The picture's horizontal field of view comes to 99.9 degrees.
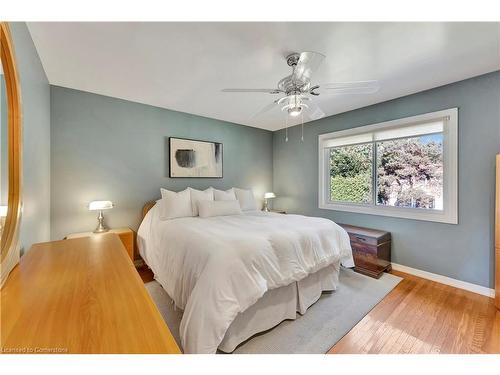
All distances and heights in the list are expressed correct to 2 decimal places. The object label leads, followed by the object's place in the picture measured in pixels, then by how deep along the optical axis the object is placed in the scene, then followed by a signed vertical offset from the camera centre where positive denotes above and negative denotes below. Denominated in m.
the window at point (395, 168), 2.61 +0.24
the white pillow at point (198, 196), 3.18 -0.18
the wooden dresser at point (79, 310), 0.59 -0.44
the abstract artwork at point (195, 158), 3.53 +0.48
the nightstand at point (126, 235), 2.69 -0.66
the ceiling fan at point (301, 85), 1.83 +0.93
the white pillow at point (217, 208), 3.06 -0.35
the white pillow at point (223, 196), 3.50 -0.19
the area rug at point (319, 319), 1.63 -1.25
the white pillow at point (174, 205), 2.87 -0.28
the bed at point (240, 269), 1.45 -0.73
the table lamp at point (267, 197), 4.54 -0.27
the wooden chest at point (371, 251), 2.83 -0.93
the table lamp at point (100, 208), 2.61 -0.28
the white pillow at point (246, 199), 3.72 -0.26
